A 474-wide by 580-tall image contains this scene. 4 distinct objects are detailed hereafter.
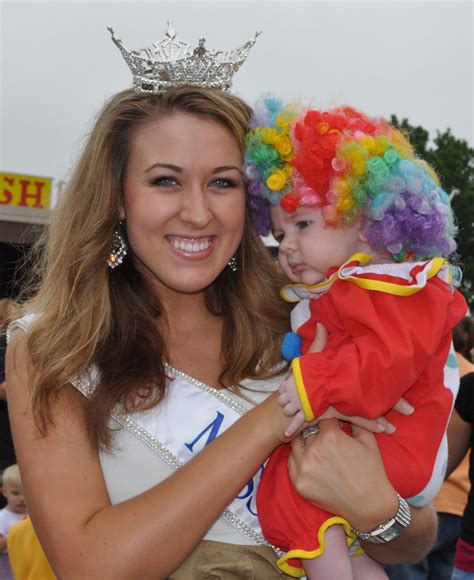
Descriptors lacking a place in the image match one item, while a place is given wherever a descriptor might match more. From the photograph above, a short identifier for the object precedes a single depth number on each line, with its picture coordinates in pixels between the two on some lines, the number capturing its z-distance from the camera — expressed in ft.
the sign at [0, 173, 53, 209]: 51.98
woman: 7.07
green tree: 117.80
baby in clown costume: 7.30
